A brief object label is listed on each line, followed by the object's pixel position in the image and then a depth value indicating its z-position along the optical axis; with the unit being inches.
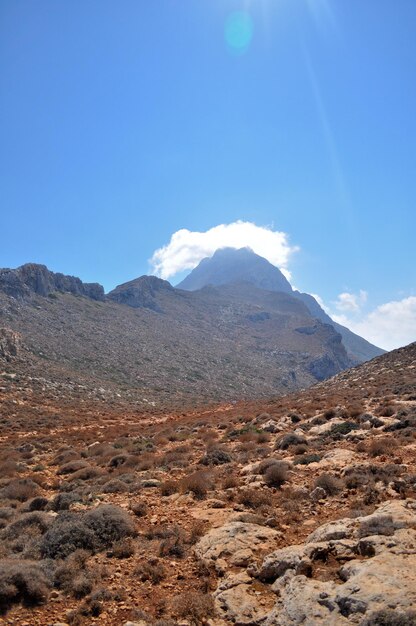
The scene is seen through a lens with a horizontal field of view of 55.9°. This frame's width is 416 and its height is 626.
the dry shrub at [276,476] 452.2
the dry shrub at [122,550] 320.8
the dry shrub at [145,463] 622.3
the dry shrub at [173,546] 317.1
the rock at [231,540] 301.3
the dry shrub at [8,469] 662.5
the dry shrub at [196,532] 333.7
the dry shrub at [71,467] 663.4
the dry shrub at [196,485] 456.8
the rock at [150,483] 512.4
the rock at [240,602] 225.6
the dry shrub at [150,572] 283.7
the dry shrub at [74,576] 273.0
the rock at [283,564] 252.2
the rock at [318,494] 391.2
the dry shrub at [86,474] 603.5
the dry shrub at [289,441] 629.8
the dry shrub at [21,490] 511.2
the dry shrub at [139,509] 410.6
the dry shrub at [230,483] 467.8
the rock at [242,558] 283.6
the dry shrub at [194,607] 233.8
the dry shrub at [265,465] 496.7
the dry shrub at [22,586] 263.3
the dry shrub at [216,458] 594.9
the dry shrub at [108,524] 345.7
